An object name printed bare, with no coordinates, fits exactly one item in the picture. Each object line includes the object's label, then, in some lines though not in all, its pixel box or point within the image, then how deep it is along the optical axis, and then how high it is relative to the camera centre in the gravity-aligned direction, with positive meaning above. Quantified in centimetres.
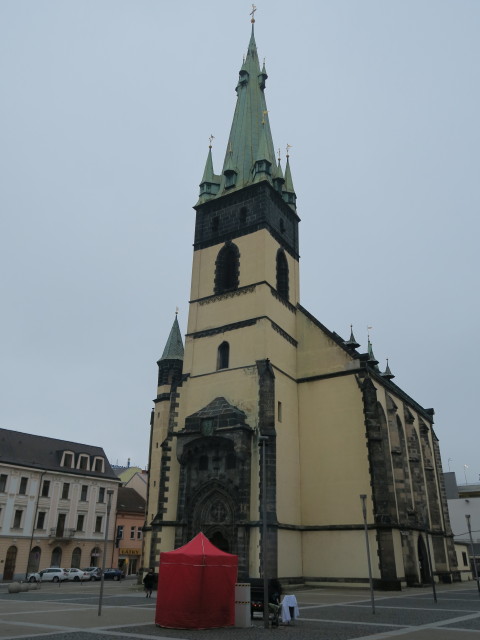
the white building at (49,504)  4481 +485
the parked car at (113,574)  4695 -88
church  2703 +711
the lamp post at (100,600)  1619 -103
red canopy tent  1386 -61
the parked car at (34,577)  4059 -101
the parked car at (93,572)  4491 -69
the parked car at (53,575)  4131 -87
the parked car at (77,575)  4269 -88
